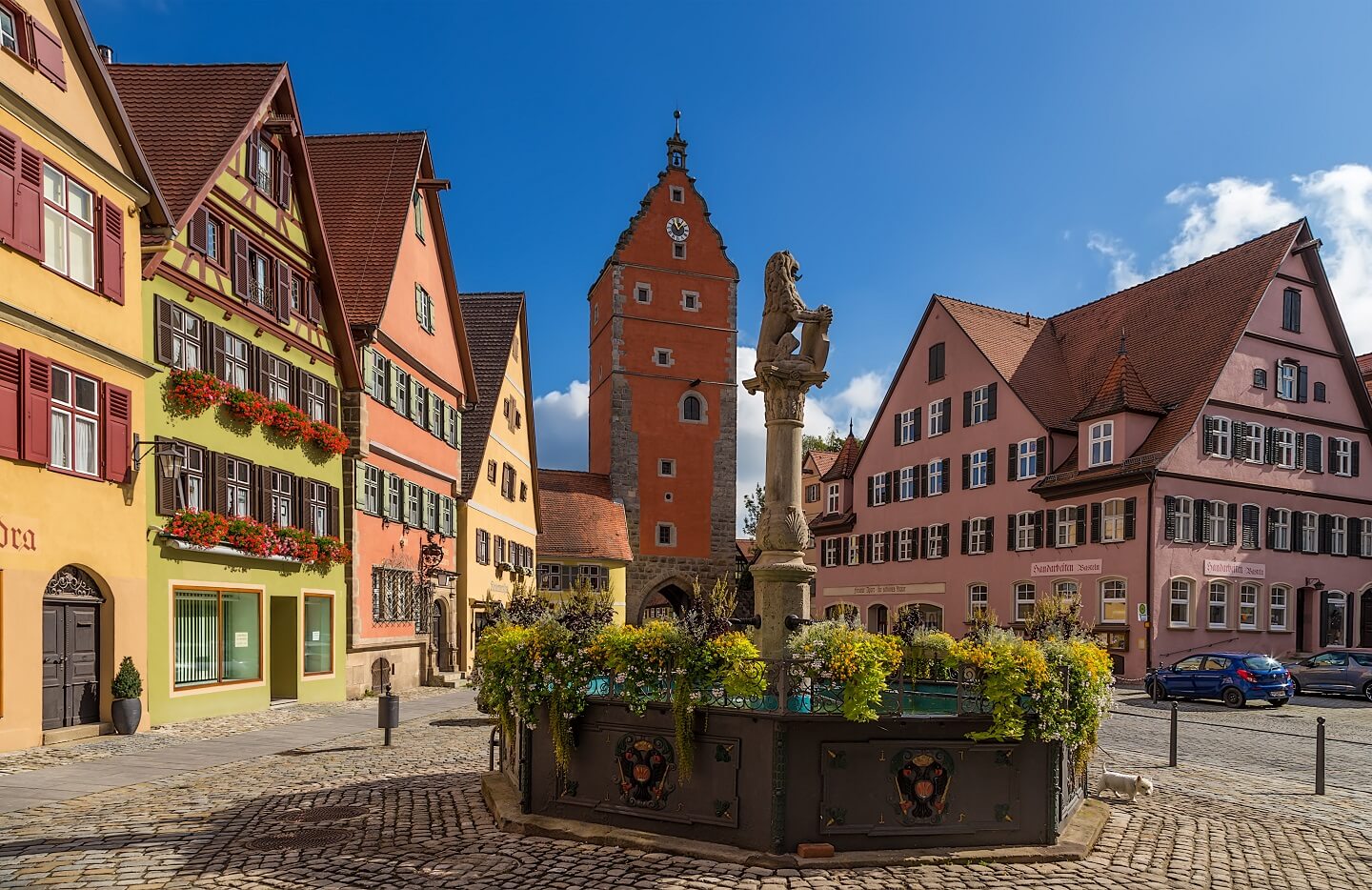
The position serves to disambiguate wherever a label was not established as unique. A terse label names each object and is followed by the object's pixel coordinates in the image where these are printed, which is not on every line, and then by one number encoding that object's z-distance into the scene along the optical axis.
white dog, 11.12
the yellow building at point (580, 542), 46.44
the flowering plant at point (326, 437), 21.83
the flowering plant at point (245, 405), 19.17
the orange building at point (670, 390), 52.69
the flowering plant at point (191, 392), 17.78
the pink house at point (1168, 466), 31.53
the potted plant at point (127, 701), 16.14
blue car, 24.14
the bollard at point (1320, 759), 12.41
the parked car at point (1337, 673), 26.39
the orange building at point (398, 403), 24.41
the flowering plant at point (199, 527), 17.48
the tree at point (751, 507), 77.86
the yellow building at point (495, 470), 32.16
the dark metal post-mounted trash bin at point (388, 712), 15.55
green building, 17.83
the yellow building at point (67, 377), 14.27
